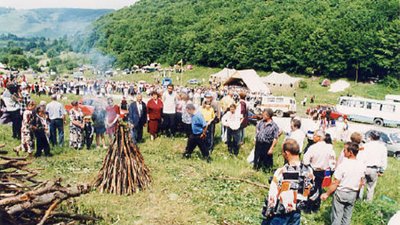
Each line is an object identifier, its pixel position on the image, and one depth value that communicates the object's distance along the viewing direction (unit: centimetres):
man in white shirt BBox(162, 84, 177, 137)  1138
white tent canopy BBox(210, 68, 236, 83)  6146
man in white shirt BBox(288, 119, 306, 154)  793
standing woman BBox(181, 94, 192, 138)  1091
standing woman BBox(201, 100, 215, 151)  1016
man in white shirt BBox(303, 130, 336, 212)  686
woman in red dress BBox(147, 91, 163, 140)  1134
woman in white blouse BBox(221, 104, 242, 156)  1016
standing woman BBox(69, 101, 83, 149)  1051
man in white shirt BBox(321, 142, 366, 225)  571
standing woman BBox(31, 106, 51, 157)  936
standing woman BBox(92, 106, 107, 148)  1070
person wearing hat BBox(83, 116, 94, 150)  1068
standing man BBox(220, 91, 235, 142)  1169
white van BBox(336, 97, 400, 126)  2855
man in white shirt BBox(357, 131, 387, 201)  742
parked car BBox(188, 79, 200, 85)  6359
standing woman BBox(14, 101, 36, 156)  936
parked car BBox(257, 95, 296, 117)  2931
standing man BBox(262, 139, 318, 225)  466
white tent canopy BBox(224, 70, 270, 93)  4994
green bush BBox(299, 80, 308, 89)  5867
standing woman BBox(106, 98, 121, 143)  1055
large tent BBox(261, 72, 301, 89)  5471
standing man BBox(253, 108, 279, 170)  838
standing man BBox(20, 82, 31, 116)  1089
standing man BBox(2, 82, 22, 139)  1070
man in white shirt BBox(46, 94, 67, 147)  1045
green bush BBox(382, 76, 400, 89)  6274
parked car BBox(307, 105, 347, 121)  2848
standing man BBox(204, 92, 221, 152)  1038
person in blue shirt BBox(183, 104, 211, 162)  920
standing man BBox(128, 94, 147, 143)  1084
